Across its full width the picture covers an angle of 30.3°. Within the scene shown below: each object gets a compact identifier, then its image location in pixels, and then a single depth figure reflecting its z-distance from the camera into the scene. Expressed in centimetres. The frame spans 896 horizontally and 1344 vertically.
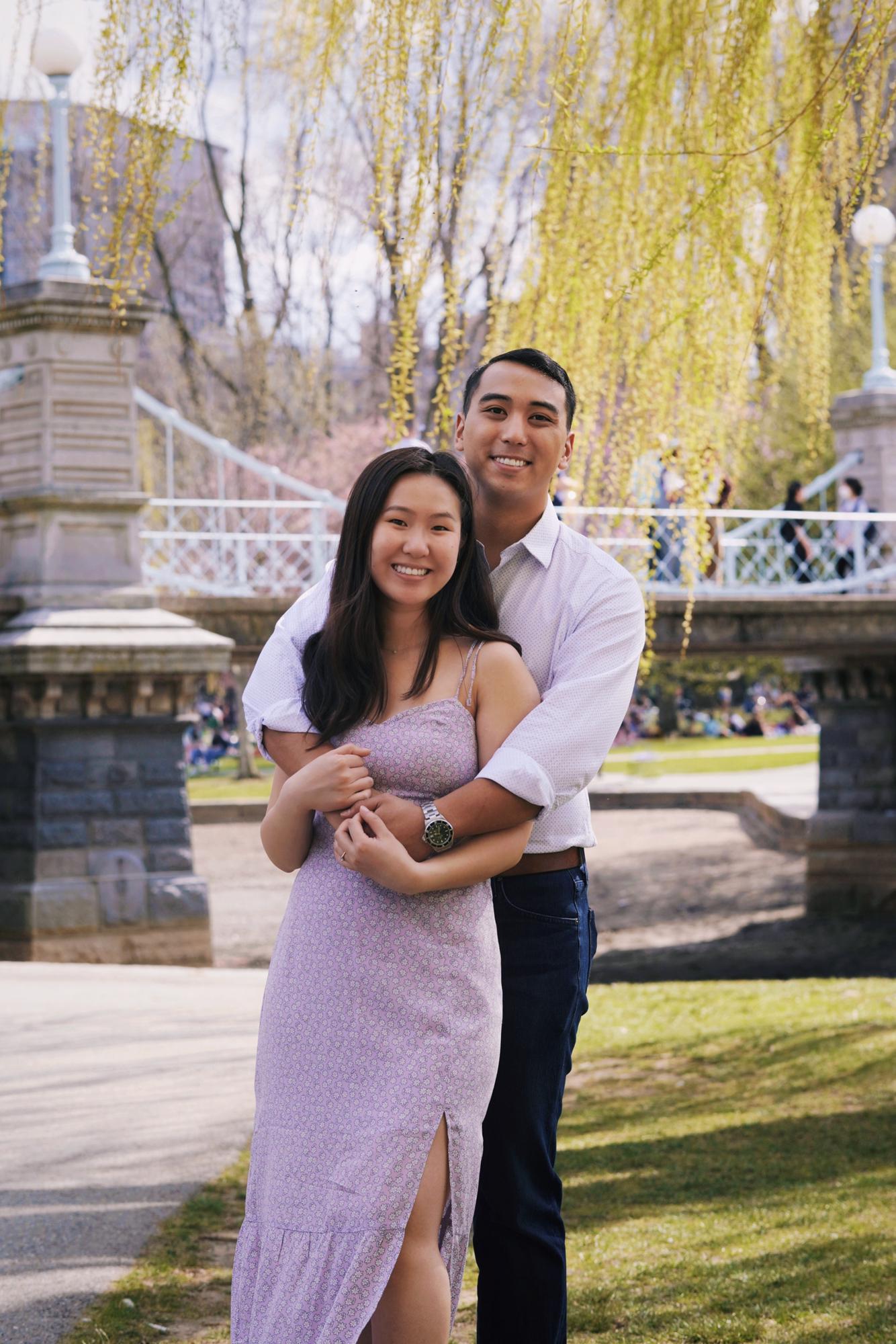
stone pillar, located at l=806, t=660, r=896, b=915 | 1606
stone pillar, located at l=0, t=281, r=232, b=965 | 1060
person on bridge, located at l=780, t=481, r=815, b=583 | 1391
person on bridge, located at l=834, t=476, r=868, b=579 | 1415
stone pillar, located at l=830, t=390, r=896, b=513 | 1440
